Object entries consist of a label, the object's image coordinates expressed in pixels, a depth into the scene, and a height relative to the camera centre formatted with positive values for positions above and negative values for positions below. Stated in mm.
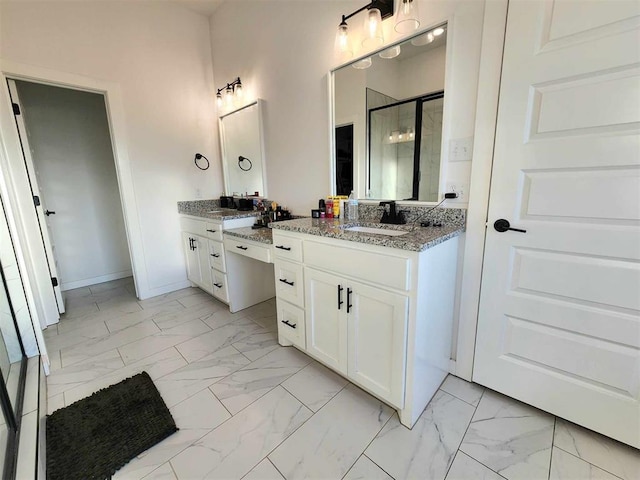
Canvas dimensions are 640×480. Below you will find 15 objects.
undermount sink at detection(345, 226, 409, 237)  1616 -280
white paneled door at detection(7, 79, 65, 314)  2291 +7
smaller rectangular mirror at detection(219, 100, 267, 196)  2787 +383
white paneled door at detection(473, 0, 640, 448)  1089 -131
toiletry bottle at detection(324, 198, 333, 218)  2062 -163
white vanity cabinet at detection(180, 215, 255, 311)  2521 -625
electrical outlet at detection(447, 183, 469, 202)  1537 -39
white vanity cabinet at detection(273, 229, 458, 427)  1254 -639
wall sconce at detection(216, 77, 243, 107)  2856 +986
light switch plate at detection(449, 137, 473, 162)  1491 +172
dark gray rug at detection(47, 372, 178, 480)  1222 -1159
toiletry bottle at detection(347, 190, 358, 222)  2000 -173
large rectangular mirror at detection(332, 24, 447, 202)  1607 +401
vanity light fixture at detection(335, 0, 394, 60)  1631 +942
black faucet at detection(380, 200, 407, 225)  1732 -199
